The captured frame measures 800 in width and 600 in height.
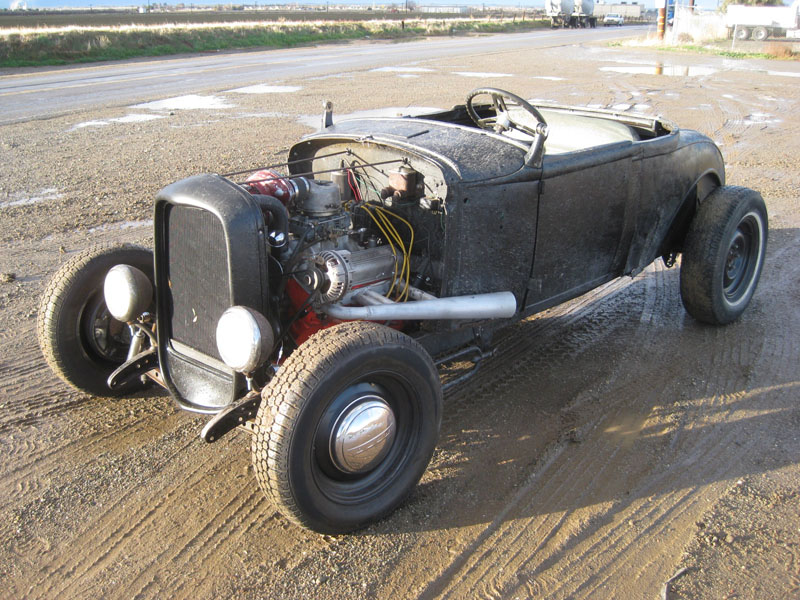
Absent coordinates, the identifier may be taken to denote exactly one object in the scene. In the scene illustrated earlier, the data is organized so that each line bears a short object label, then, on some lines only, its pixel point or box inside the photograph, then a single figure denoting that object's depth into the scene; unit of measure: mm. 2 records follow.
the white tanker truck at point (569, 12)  52812
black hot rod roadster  2789
